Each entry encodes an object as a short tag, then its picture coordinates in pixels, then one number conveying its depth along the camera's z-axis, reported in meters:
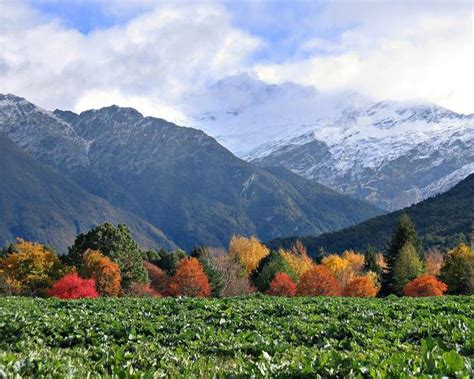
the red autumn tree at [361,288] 88.31
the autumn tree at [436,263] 125.62
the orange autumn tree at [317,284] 84.25
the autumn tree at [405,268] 97.31
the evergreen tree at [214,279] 102.06
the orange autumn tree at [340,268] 116.20
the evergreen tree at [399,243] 107.16
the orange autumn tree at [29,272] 86.12
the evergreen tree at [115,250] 95.19
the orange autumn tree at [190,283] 92.44
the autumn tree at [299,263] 130.38
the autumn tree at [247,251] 156.25
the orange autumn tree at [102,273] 83.81
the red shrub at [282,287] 86.88
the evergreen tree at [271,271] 101.31
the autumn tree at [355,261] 146.27
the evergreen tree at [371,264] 131.00
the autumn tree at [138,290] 94.60
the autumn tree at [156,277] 117.75
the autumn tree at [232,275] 109.88
